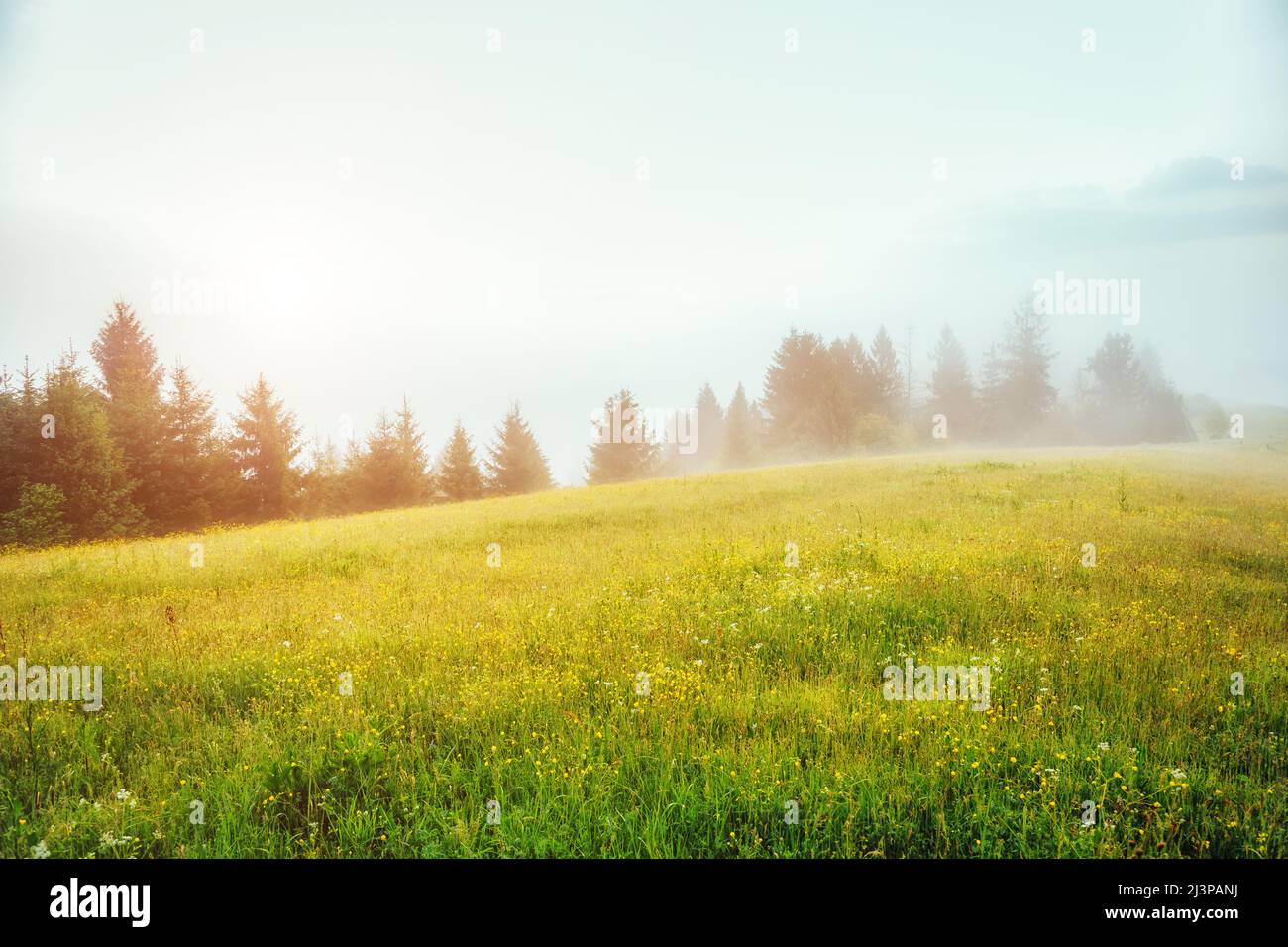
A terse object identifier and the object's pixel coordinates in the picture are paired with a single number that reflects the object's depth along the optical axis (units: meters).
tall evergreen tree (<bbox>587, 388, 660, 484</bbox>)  54.06
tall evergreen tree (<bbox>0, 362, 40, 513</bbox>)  22.23
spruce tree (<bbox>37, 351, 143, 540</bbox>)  23.09
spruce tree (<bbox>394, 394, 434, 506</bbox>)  40.03
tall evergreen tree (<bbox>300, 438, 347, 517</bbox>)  35.78
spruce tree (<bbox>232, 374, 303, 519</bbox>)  33.19
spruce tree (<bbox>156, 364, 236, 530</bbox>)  28.86
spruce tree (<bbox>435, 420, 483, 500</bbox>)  45.06
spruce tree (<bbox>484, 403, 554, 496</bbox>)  49.34
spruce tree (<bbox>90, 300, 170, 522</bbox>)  26.98
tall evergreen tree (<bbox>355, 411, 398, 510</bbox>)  39.28
